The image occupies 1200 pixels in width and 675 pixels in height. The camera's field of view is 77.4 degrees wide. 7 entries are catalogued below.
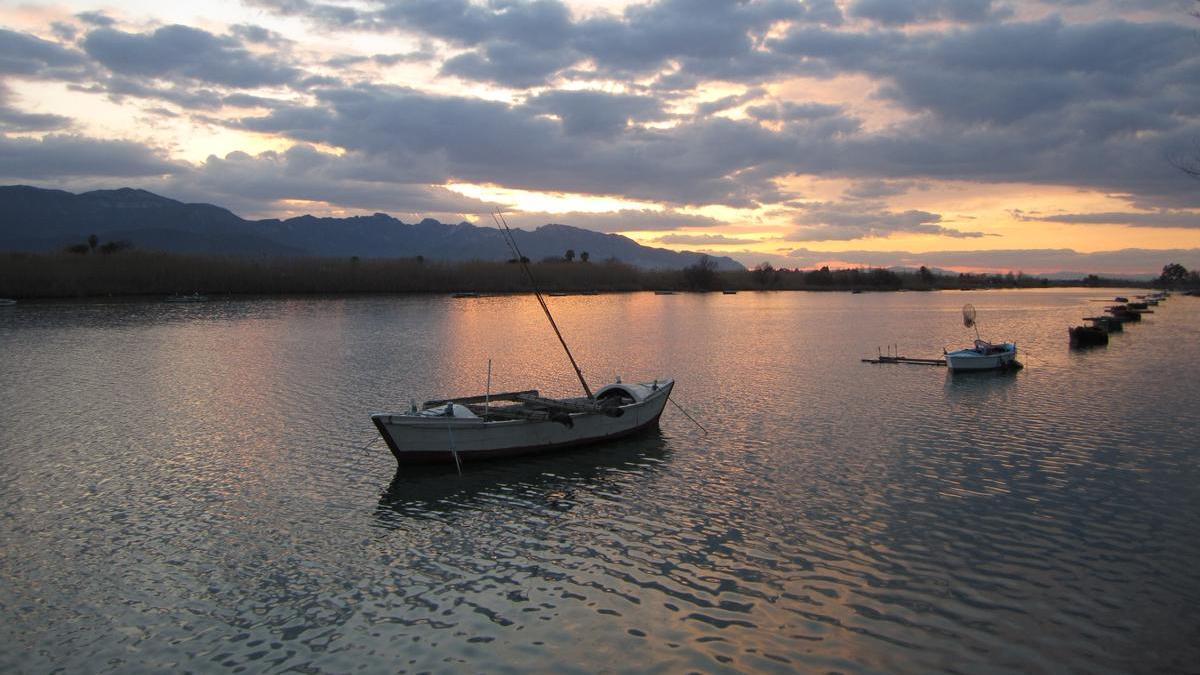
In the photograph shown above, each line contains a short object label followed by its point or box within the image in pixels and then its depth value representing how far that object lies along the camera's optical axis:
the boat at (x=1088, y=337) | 56.97
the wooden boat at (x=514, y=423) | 20.56
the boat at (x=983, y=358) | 41.69
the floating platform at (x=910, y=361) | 46.24
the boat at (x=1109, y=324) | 71.17
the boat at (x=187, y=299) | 111.25
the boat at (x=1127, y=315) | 87.64
